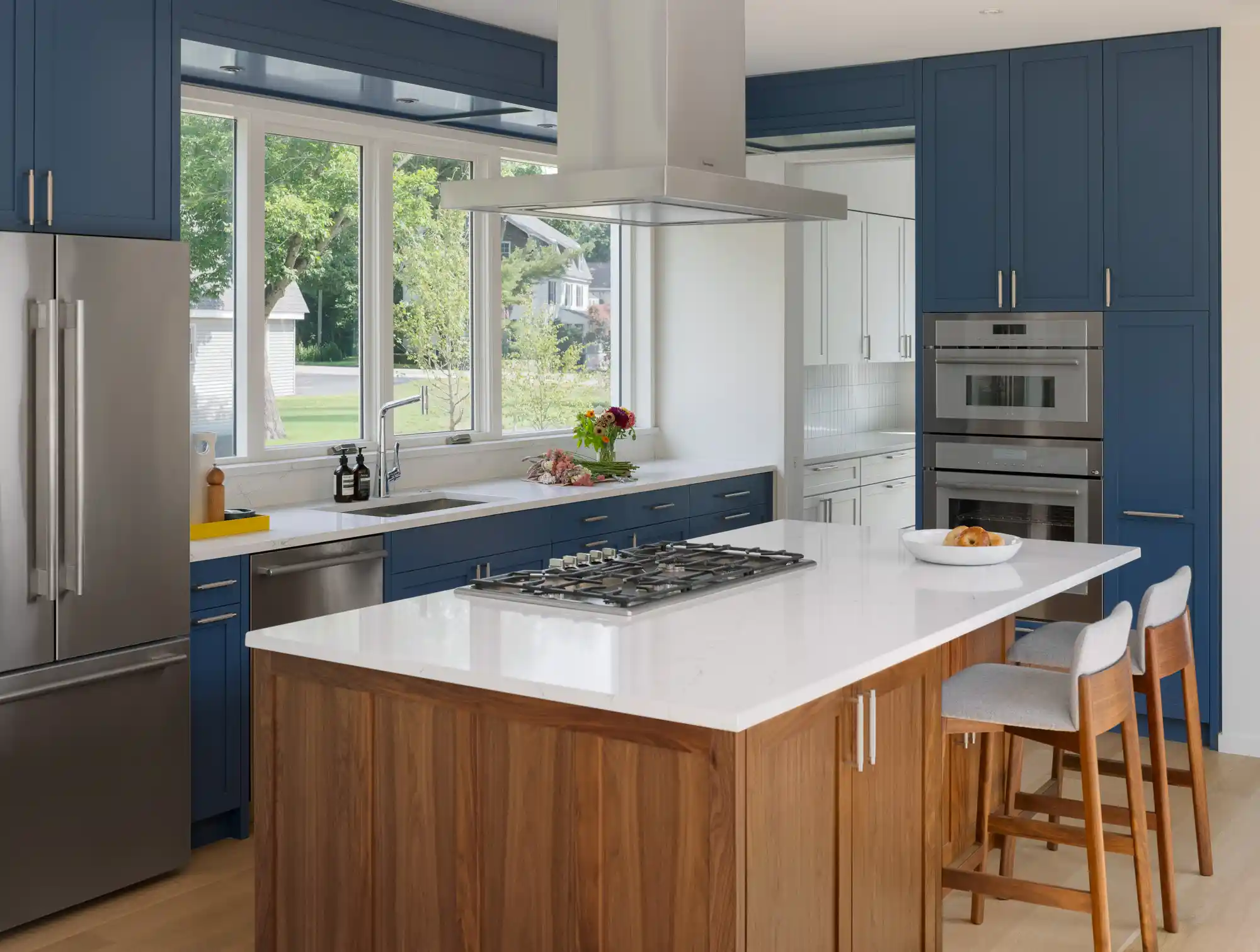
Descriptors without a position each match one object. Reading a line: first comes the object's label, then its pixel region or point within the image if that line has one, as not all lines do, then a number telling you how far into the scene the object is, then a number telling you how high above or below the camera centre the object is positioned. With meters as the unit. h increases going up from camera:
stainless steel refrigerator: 3.43 -0.36
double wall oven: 5.50 +0.02
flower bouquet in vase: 5.97 +0.01
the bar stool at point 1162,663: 3.60 -0.64
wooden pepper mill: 4.33 -0.20
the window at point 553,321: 6.27 +0.54
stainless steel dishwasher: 4.16 -0.47
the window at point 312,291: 5.12 +0.55
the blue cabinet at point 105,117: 3.57 +0.87
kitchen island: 2.39 -0.67
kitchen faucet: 5.23 -0.14
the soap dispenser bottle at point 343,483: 5.06 -0.19
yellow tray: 4.16 -0.30
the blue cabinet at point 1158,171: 5.20 +1.02
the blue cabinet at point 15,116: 3.46 +0.82
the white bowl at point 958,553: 3.76 -0.34
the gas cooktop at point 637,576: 3.16 -0.37
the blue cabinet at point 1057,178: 5.42 +1.03
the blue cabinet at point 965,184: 5.61 +1.04
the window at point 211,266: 4.79 +0.61
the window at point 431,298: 5.65 +0.58
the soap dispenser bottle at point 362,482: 5.08 -0.18
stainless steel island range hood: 3.41 +0.82
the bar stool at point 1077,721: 3.09 -0.68
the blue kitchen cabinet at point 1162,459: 5.27 -0.11
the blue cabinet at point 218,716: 4.00 -0.85
